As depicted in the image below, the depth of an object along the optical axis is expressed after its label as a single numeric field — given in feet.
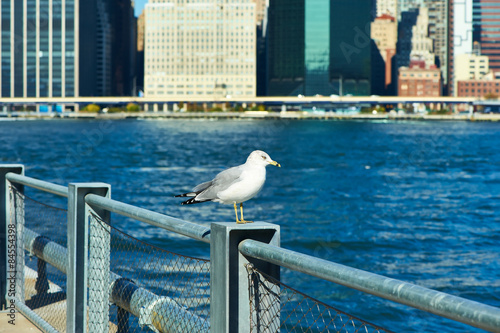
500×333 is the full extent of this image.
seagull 27.44
